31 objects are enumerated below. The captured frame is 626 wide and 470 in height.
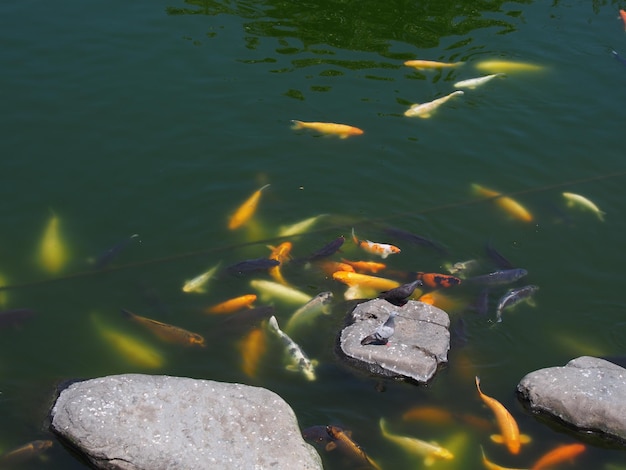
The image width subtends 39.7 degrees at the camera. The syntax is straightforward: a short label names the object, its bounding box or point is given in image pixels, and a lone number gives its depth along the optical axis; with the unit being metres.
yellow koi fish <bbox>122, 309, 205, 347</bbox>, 8.84
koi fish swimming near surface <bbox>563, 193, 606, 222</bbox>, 11.12
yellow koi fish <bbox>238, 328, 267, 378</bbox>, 8.60
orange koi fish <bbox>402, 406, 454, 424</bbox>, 8.16
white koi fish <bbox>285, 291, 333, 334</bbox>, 9.14
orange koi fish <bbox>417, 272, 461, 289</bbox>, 9.69
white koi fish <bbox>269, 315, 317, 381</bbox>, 8.53
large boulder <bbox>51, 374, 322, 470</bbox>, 7.16
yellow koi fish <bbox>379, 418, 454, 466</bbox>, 7.80
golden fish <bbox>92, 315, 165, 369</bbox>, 8.64
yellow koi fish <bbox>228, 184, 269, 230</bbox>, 10.54
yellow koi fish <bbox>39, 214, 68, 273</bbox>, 9.84
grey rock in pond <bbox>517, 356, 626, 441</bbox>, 7.97
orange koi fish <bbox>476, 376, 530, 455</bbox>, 7.98
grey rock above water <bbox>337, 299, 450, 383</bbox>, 8.43
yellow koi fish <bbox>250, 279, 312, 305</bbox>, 9.45
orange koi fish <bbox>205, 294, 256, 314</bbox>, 9.27
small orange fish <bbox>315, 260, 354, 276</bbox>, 9.82
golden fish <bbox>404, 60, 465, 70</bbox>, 13.43
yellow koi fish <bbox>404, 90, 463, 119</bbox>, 12.48
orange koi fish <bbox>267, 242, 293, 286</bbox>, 9.76
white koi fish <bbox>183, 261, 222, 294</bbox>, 9.57
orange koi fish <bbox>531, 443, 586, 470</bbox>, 7.80
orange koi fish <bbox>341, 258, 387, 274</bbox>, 9.88
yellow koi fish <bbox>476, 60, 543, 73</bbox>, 13.62
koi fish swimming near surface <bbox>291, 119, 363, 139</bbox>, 11.95
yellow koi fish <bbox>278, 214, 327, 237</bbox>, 10.44
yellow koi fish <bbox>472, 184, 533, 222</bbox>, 10.94
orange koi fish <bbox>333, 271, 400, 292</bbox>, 9.63
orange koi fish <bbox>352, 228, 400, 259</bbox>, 10.10
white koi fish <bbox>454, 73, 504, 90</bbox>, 13.18
